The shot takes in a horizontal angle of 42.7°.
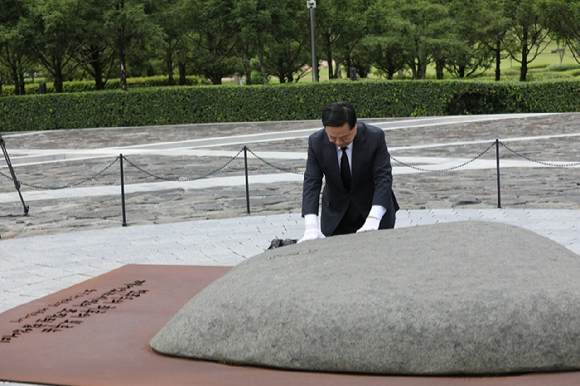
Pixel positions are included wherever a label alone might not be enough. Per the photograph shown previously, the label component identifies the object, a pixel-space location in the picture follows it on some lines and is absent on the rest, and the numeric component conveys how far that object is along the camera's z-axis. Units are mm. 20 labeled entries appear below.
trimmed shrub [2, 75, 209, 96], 38259
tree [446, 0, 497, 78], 31266
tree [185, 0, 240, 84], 28234
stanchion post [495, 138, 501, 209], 9328
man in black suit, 4566
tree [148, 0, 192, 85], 28219
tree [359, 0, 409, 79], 28172
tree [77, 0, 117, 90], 25781
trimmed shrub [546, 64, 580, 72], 52906
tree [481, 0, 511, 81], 31562
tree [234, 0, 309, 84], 27078
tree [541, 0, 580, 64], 30281
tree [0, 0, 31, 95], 25203
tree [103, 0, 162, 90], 25438
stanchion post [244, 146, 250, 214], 9616
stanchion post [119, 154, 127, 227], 9047
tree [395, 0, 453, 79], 28569
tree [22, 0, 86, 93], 25109
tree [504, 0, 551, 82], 32344
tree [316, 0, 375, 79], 29203
